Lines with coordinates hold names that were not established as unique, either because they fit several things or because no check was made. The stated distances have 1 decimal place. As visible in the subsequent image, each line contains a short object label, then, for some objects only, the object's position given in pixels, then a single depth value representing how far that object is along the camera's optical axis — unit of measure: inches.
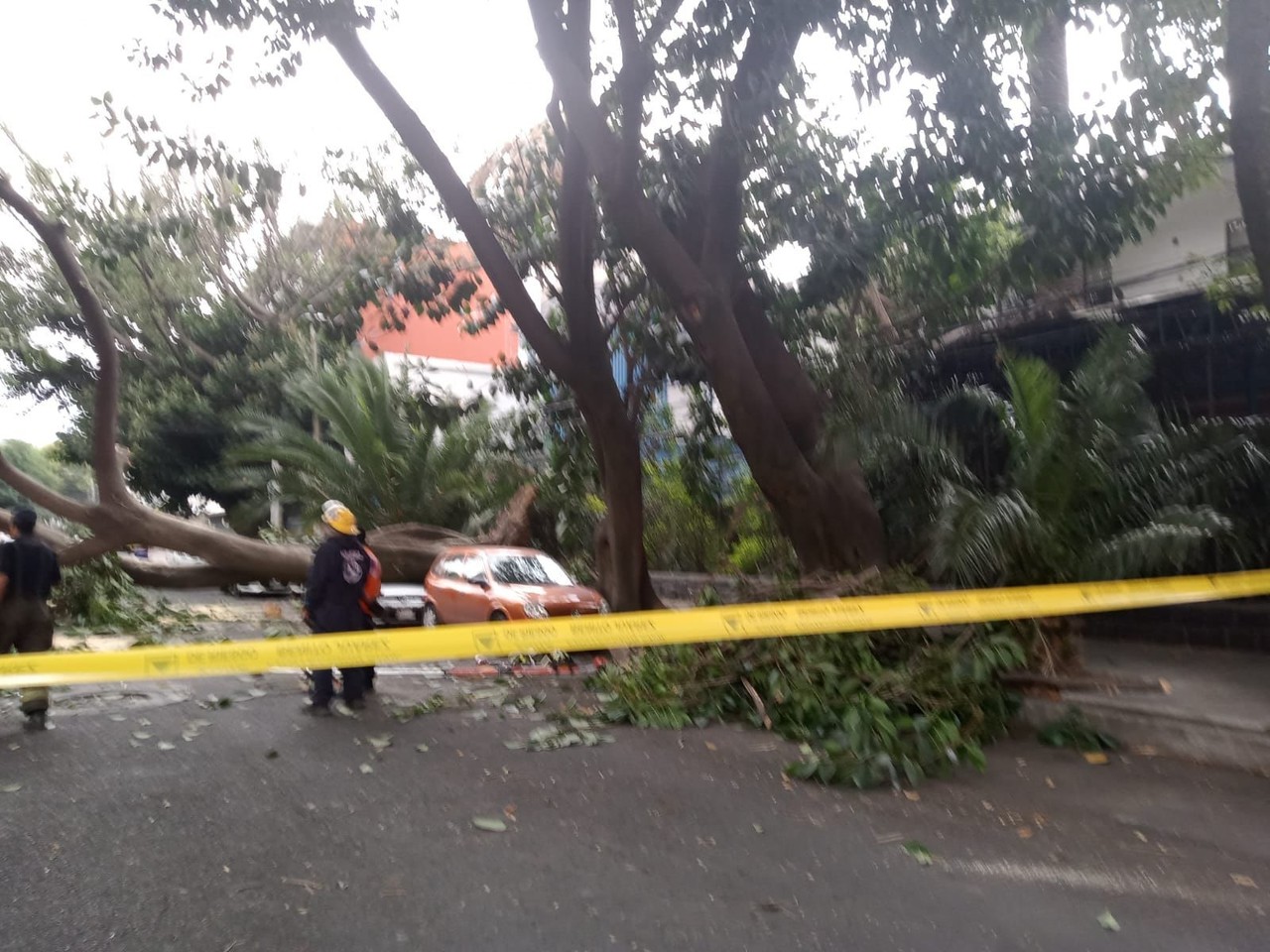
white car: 593.9
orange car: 477.1
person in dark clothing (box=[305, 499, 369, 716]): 336.2
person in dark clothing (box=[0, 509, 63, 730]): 308.0
